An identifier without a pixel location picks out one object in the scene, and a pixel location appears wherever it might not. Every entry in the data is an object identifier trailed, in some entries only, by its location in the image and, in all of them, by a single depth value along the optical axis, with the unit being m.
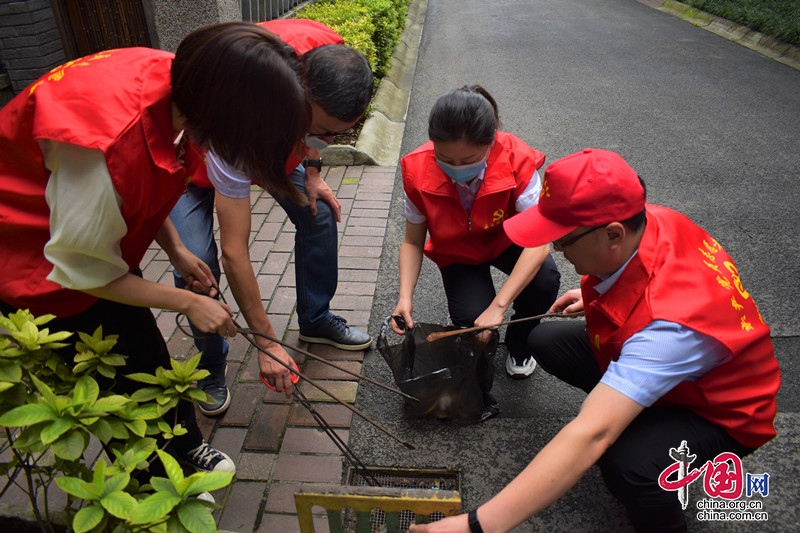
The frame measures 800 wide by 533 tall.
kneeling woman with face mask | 2.21
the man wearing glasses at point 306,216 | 1.98
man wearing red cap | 1.48
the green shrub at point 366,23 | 6.43
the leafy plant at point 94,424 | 1.09
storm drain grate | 2.31
